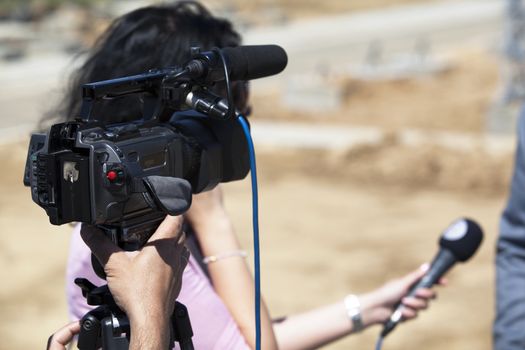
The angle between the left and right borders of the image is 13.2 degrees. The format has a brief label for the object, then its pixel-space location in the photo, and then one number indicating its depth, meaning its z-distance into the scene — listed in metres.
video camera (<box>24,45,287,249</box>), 2.94
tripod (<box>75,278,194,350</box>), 3.00
